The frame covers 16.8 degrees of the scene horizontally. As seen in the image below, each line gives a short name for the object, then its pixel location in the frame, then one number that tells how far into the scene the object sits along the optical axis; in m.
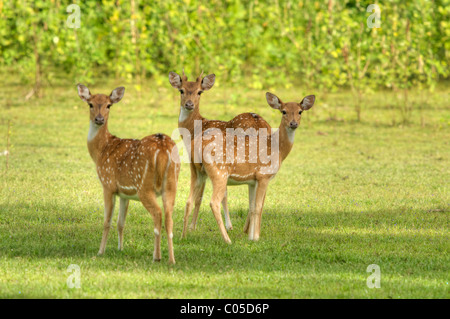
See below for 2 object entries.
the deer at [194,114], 17.64
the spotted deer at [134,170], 14.61
